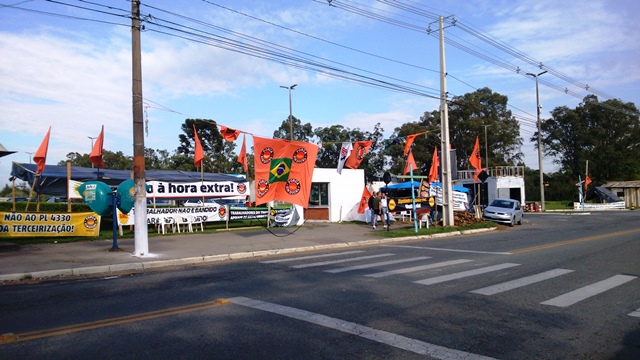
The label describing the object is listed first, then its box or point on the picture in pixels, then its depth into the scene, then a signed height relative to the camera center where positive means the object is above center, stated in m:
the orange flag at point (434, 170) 29.41 +1.22
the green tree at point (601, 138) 65.56 +6.70
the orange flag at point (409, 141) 24.28 +2.54
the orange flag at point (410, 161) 23.23 +1.44
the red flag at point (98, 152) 19.50 +1.88
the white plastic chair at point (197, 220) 20.27 -1.05
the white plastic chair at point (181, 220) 19.86 -1.03
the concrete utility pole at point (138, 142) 12.99 +1.51
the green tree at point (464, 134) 59.06 +7.01
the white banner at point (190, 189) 19.81 +0.28
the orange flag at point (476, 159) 28.50 +1.78
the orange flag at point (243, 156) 23.07 +1.95
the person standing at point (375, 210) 22.73 -0.92
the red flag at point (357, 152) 23.41 +1.93
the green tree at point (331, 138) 52.31 +5.94
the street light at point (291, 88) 38.72 +8.58
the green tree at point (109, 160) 68.10 +5.39
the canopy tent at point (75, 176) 20.03 +1.01
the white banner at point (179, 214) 19.22 -0.76
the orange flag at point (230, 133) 17.75 +2.30
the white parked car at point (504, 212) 27.27 -1.39
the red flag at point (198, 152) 21.39 +1.94
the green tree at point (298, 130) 55.11 +7.33
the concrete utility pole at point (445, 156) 23.11 +1.61
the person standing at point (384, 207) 22.53 -0.77
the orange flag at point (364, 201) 25.22 -0.52
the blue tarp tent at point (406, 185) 30.40 +0.32
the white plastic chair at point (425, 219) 23.09 -1.42
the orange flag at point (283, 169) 16.59 +0.85
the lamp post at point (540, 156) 44.22 +2.96
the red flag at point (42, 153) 17.44 +1.69
